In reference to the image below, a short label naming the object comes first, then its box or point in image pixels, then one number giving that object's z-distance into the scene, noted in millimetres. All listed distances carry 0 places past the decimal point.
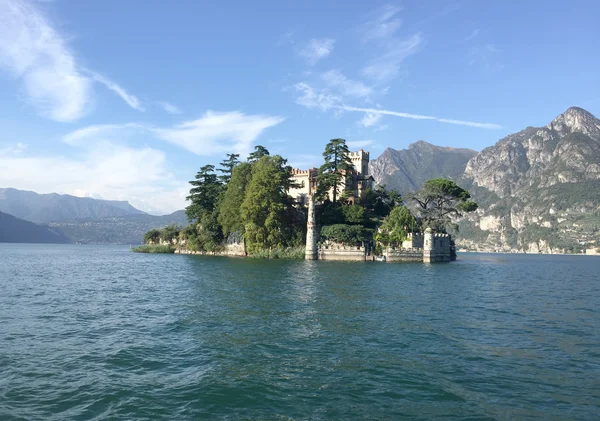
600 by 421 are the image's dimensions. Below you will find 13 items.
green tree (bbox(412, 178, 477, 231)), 77625
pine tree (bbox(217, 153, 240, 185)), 93938
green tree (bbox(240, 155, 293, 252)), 72625
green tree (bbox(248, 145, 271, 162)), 89488
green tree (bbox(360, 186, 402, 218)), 85812
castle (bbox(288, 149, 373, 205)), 87062
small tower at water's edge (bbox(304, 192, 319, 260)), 71125
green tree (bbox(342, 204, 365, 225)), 76312
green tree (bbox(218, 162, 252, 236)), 78562
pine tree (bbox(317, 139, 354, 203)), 80312
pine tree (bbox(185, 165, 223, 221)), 91562
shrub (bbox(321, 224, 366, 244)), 72750
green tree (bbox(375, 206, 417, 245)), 72375
